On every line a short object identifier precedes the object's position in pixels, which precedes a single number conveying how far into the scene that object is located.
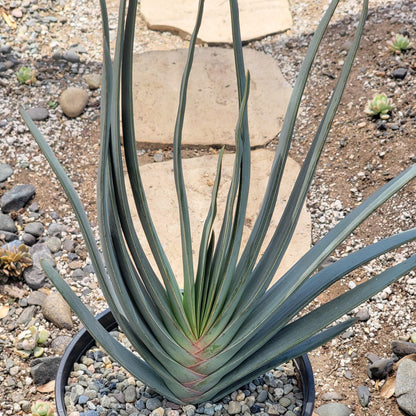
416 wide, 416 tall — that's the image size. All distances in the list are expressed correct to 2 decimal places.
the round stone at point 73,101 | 3.15
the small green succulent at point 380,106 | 2.96
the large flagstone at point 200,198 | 2.60
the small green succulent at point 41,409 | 1.83
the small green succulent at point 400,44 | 3.23
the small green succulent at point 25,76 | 3.25
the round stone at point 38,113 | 3.12
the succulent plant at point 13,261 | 2.32
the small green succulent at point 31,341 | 2.12
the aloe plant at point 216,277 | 1.24
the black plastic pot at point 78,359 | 1.63
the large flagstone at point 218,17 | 3.74
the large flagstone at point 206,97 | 3.10
